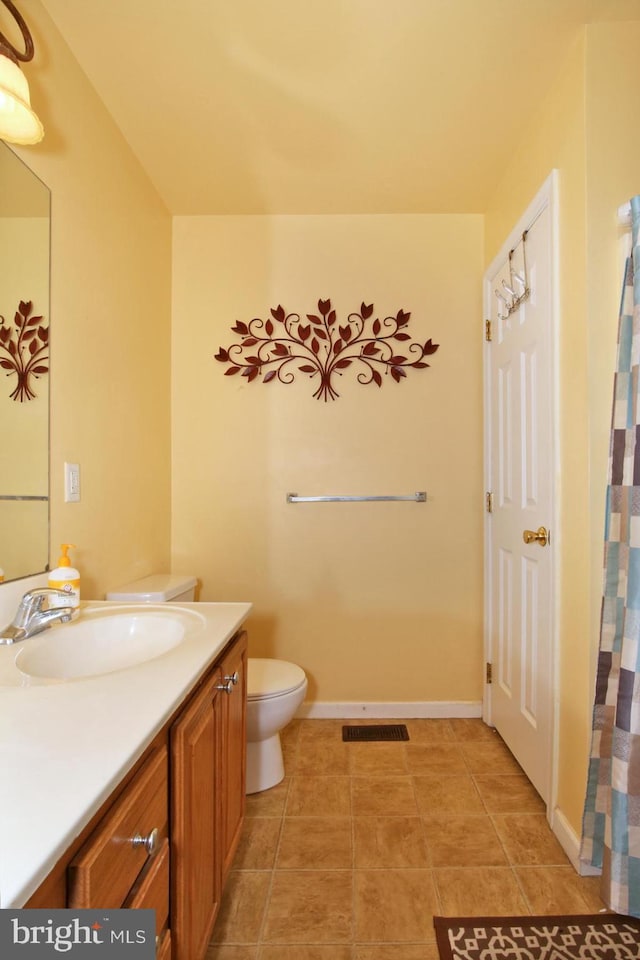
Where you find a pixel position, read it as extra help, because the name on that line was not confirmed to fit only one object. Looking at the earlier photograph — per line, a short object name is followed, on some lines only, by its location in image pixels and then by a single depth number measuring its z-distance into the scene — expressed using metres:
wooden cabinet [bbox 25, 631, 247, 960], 0.61
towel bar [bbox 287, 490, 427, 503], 2.40
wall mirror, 1.21
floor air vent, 2.26
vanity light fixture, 1.08
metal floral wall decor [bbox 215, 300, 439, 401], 2.42
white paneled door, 1.69
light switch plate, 1.49
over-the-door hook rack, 1.88
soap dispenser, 1.25
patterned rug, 1.20
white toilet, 1.75
